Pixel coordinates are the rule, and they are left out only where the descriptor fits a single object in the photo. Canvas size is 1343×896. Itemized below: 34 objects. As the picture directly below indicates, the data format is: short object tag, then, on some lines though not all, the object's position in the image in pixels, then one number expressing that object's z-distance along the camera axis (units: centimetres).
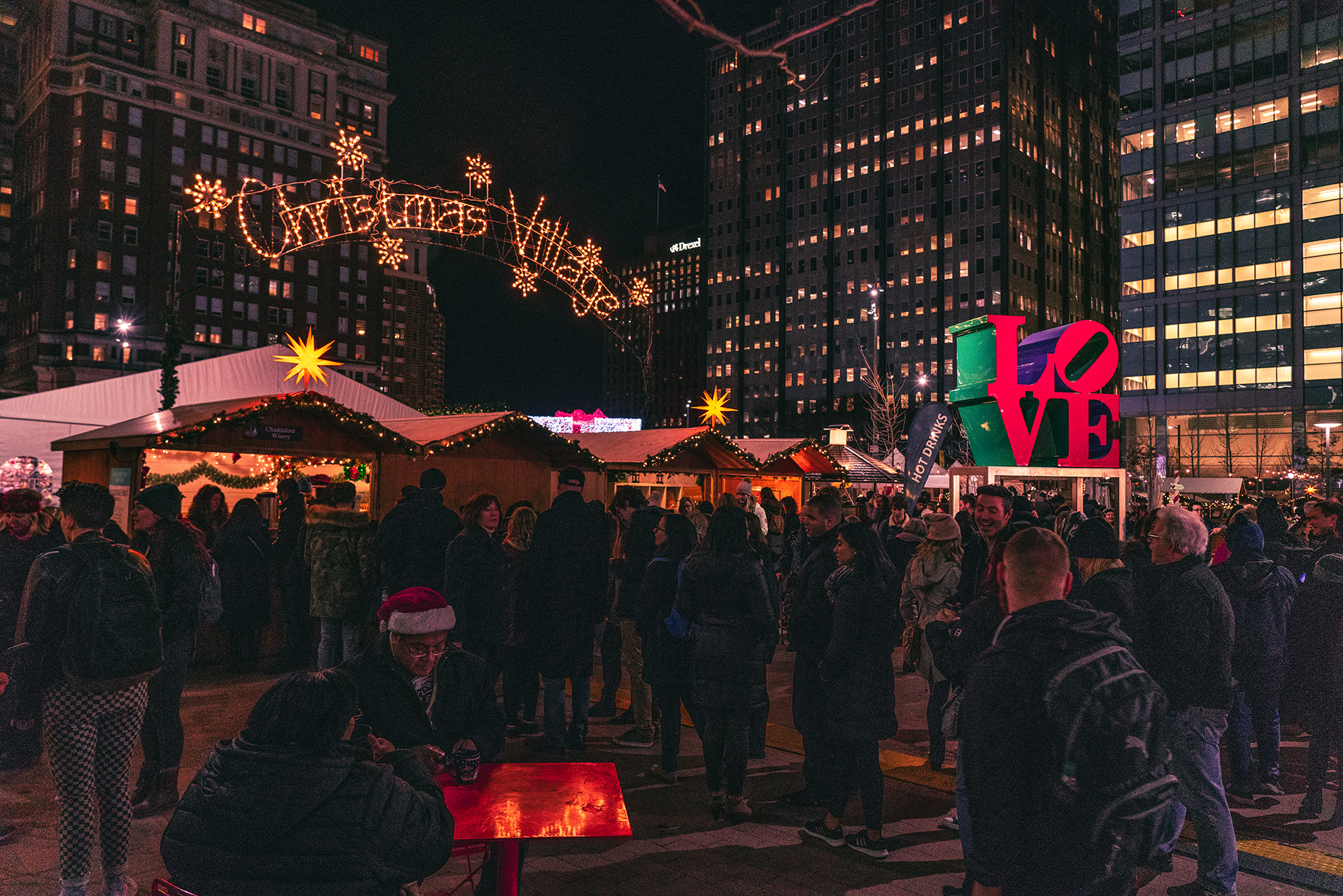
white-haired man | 395
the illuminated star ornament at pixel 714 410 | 2000
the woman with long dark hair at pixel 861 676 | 446
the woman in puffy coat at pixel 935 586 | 592
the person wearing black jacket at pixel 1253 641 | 537
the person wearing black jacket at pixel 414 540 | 688
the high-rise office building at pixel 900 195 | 8519
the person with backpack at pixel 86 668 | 363
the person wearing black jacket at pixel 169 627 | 475
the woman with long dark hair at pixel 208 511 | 910
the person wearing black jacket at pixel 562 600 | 595
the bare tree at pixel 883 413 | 4906
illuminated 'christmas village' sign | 1145
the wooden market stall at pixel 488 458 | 1341
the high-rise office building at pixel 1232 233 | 5022
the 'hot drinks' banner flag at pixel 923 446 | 1075
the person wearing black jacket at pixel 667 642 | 553
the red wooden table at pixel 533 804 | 265
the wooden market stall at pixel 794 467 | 1883
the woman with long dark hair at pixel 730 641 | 475
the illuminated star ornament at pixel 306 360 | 1555
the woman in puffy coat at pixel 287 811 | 203
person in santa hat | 298
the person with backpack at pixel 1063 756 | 223
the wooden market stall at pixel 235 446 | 1097
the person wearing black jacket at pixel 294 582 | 862
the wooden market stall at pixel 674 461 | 1643
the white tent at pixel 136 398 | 1377
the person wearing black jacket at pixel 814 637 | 489
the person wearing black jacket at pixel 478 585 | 601
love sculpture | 1041
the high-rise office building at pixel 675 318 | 13762
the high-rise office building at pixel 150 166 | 6938
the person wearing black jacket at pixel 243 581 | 854
